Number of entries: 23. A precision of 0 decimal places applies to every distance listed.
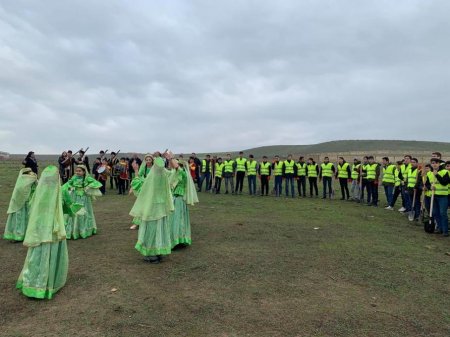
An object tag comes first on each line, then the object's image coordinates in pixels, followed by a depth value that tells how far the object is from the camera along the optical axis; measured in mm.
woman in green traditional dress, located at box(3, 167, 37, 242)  8984
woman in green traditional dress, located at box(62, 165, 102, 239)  9461
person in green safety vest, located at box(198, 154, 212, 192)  20344
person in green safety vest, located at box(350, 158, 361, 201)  17141
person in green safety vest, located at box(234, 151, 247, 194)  19203
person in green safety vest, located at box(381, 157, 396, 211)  15266
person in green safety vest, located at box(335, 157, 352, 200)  17422
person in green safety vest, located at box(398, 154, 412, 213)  13656
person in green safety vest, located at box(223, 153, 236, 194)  19484
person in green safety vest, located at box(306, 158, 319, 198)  18453
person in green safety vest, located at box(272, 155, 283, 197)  18750
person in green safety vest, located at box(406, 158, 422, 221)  12602
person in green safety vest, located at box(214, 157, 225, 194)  19672
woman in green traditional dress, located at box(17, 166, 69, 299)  5598
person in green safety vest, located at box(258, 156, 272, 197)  18859
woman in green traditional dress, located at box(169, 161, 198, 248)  8375
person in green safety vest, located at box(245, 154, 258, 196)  19047
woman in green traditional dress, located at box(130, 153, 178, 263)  7215
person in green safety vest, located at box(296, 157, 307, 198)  18703
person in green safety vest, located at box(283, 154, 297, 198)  18578
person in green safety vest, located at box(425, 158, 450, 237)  10266
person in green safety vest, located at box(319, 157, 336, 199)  17858
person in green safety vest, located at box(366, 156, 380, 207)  16016
